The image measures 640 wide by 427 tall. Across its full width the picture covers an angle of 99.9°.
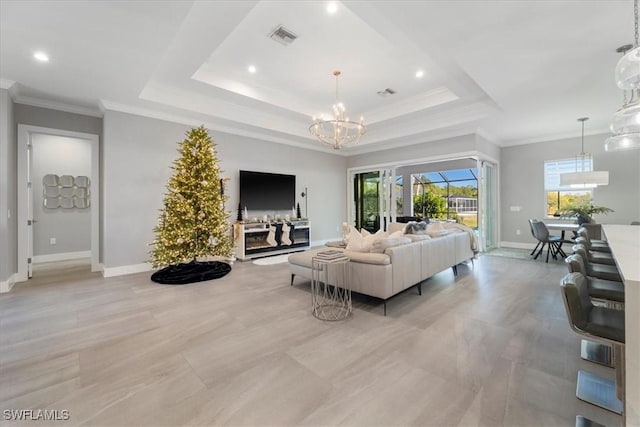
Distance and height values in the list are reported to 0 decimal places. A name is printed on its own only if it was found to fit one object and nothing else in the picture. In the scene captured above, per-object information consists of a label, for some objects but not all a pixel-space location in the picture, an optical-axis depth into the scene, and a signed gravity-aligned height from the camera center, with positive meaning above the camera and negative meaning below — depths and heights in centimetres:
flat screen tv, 626 +49
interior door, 447 -8
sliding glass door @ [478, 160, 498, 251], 650 +10
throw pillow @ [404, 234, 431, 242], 380 -38
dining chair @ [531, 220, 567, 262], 564 -58
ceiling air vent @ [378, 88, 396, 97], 512 +230
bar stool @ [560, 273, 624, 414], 142 -62
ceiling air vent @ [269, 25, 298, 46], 333 +224
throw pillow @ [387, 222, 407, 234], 513 -32
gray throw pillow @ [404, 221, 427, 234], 423 -28
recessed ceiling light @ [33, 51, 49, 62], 319 +187
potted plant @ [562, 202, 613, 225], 557 -1
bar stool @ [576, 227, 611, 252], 311 -43
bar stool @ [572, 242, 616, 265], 280 -50
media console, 595 -66
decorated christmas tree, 447 -2
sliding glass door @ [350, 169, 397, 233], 799 +38
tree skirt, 430 -106
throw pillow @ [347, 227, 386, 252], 341 -40
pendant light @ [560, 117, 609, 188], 528 +64
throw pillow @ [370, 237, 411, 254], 325 -41
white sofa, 305 -71
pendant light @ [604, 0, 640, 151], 196 +91
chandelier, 548 +206
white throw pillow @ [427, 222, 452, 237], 439 -33
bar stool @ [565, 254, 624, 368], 187 -62
